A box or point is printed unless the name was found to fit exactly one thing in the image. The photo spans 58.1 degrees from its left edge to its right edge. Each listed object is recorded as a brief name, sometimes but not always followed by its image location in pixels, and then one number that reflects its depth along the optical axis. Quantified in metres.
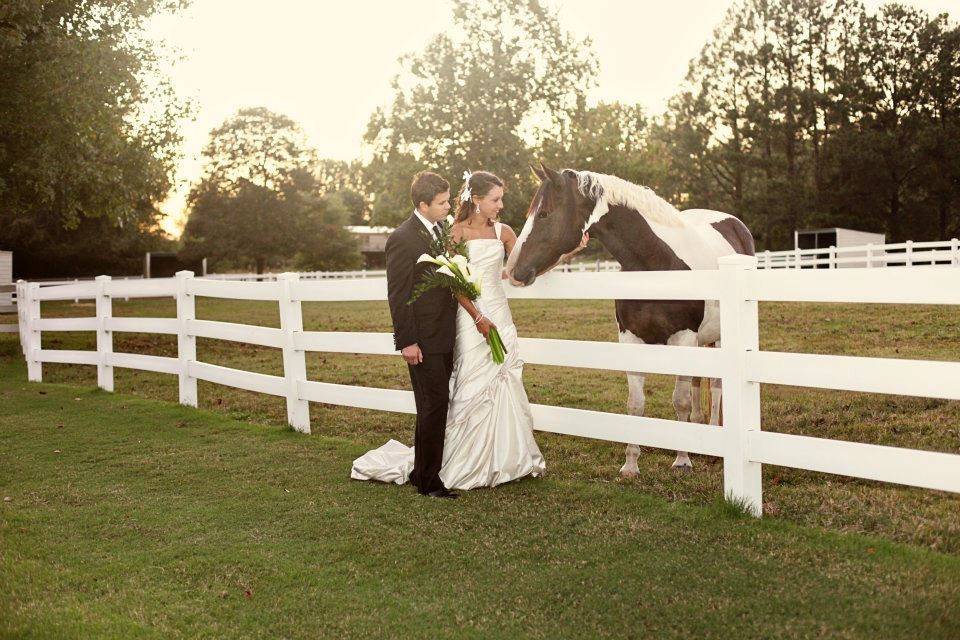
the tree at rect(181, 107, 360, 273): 51.31
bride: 5.55
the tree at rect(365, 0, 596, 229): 36.59
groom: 5.35
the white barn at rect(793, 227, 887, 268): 31.25
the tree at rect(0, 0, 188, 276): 15.19
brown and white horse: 5.59
